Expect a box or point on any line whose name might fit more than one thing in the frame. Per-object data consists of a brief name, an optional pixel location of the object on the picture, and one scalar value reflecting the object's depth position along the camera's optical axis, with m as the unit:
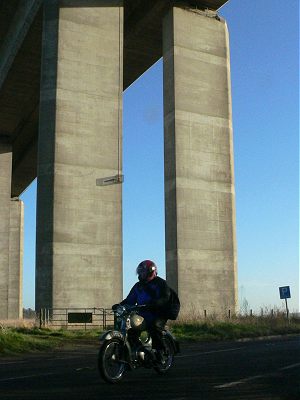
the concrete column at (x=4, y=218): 51.06
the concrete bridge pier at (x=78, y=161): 28.09
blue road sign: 30.44
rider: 7.99
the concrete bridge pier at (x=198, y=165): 30.31
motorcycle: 7.34
